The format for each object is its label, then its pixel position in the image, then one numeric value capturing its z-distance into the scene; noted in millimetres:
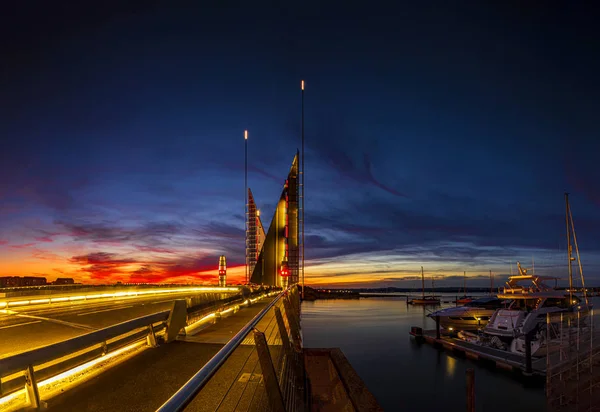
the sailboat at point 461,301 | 113338
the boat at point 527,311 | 39325
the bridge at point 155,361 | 4625
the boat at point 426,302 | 138750
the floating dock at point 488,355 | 31719
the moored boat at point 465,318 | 59775
